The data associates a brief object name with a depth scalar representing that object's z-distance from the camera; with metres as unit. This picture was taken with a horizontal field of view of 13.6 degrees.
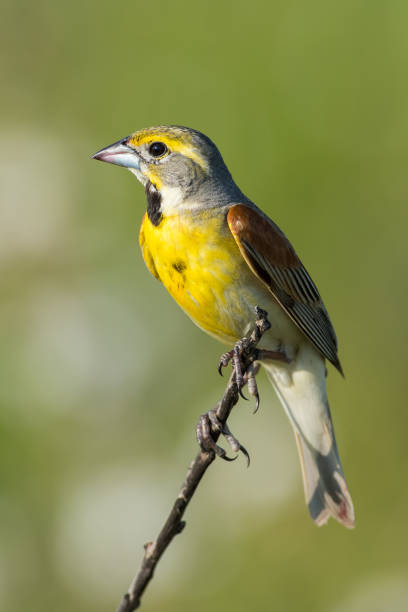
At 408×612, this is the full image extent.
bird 7.39
